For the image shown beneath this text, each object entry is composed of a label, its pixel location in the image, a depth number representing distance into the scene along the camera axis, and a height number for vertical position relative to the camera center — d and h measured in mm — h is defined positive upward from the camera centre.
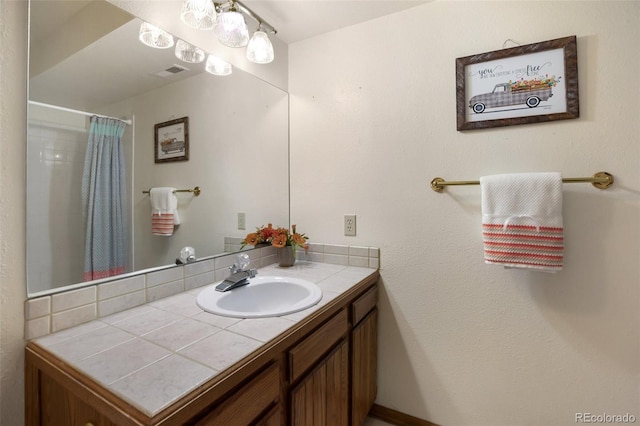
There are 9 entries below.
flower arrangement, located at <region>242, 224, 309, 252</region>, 1598 -121
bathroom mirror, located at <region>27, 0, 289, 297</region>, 869 +330
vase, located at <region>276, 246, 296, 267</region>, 1648 -225
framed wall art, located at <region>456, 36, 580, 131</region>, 1180 +543
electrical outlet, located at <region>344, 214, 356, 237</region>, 1639 -57
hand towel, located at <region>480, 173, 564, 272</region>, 1113 -34
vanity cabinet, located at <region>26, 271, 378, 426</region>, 605 -437
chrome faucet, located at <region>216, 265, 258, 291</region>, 1220 -271
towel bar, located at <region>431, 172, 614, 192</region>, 1125 +121
